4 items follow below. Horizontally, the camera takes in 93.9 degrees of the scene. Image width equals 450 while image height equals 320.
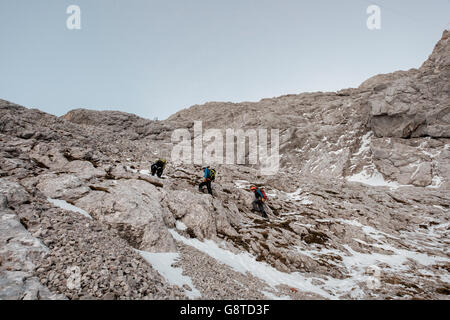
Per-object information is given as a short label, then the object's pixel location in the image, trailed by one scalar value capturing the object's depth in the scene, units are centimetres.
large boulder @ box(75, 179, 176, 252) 1095
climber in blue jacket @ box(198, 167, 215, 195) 1961
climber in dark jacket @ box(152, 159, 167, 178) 2144
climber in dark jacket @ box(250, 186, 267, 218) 2142
